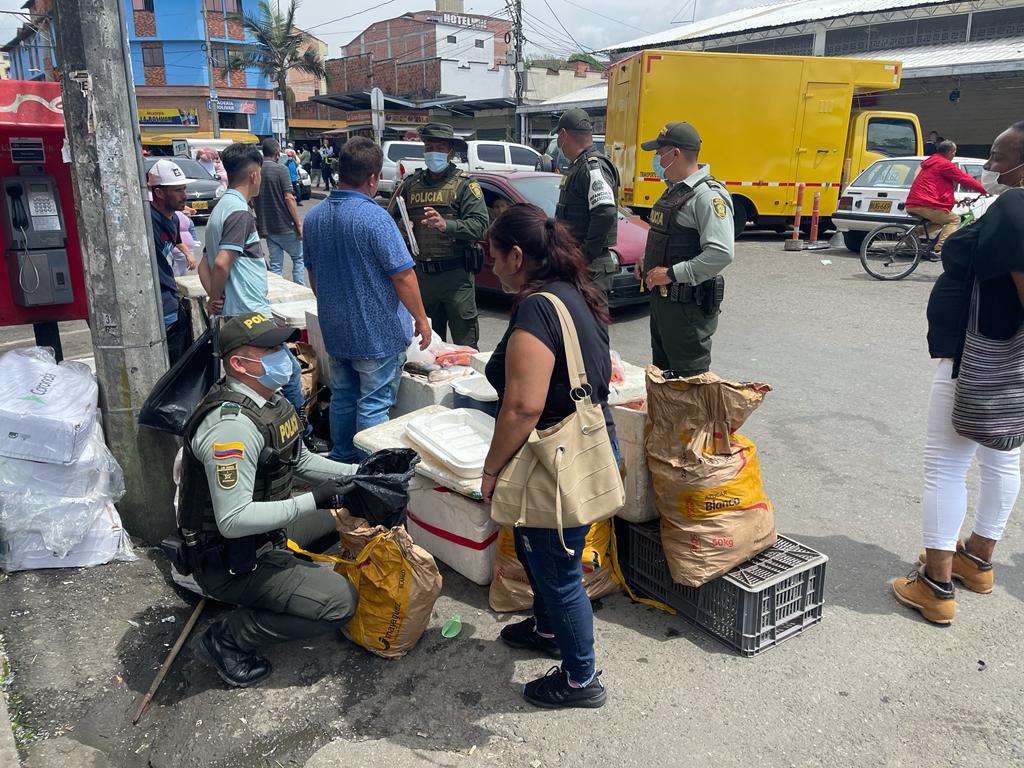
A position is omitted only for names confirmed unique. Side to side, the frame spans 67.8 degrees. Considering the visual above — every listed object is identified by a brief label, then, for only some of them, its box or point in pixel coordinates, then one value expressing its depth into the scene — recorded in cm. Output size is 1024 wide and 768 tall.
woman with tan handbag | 238
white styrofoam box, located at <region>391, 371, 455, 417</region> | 425
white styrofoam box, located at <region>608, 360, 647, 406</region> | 349
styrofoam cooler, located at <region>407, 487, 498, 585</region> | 330
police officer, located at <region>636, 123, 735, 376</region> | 392
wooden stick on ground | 279
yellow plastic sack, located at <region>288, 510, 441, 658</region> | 290
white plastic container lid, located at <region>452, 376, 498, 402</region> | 399
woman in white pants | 296
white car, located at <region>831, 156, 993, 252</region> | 1120
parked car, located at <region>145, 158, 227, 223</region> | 1759
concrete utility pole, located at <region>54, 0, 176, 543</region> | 336
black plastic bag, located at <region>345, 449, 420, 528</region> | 284
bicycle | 1007
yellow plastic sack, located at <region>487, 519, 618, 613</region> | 321
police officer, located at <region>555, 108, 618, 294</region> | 508
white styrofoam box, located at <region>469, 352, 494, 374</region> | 434
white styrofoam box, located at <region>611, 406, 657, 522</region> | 321
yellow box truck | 1245
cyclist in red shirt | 936
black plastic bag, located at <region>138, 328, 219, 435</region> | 361
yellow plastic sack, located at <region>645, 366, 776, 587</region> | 295
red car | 836
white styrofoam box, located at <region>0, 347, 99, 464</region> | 347
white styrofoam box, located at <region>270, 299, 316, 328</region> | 529
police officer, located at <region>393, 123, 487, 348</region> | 515
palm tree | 3906
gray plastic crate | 292
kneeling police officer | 260
